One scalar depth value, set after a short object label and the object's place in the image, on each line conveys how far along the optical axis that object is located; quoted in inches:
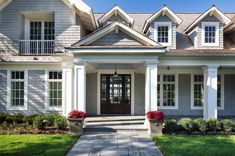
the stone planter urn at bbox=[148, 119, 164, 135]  403.9
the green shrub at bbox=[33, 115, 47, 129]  414.9
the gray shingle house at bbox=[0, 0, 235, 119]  447.5
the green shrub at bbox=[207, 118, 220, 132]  408.5
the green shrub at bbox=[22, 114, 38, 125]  451.2
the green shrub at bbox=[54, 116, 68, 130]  417.4
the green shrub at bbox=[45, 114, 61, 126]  433.4
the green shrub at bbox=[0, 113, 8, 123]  461.8
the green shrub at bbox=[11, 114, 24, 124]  460.3
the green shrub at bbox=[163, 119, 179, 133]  407.5
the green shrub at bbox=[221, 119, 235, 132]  406.8
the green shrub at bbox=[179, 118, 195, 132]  406.2
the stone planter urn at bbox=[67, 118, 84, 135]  404.8
